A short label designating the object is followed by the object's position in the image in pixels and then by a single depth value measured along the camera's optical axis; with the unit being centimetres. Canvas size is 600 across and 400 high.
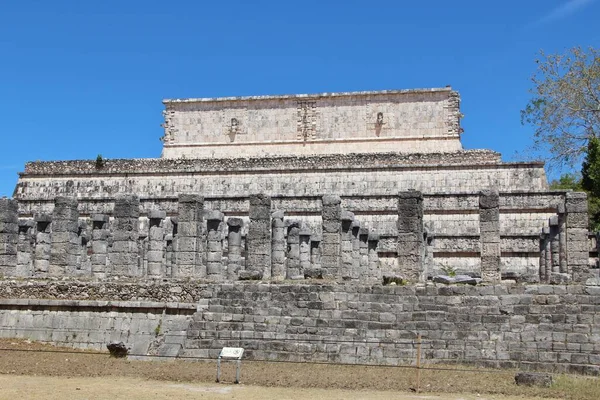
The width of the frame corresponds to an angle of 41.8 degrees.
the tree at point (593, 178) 3052
